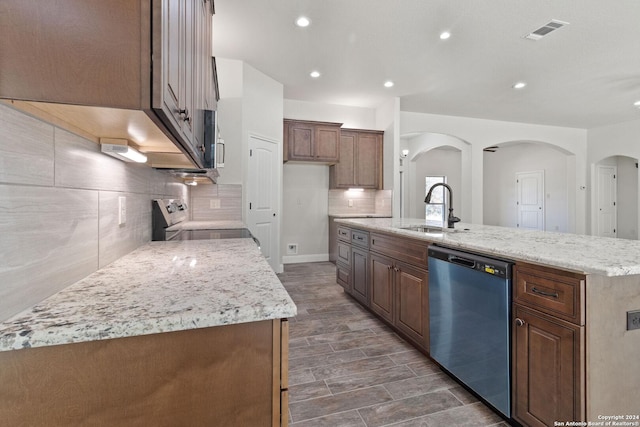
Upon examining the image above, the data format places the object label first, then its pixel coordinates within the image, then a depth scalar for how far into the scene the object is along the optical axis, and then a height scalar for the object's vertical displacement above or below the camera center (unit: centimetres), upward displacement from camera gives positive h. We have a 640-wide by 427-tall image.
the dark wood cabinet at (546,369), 124 -67
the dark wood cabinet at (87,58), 63 +34
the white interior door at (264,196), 430 +29
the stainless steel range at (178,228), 202 -10
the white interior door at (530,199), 847 +50
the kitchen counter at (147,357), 61 -32
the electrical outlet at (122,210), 135 +2
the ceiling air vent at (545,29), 305 +195
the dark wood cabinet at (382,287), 262 -64
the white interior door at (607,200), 723 +40
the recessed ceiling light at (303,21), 303 +197
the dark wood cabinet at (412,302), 216 -65
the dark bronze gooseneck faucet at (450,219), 261 -2
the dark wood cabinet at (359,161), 561 +103
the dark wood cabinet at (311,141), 518 +130
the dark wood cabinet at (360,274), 308 -62
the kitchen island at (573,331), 123 -49
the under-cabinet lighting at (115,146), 109 +25
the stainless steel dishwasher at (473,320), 154 -59
